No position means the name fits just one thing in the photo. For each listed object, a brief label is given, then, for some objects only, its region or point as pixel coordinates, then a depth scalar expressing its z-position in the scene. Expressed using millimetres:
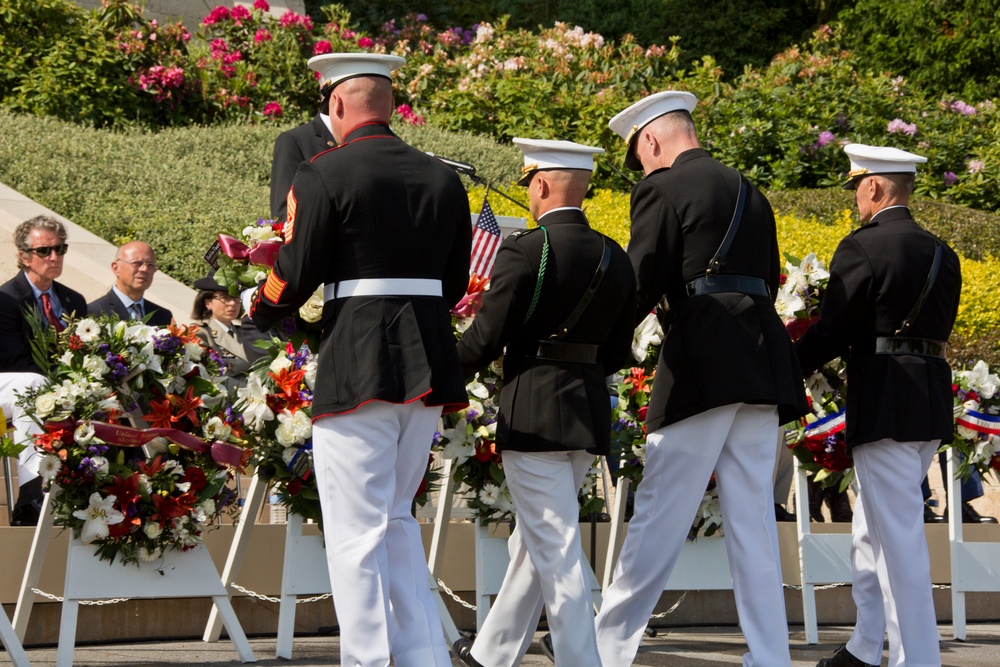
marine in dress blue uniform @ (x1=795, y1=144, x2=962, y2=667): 11414
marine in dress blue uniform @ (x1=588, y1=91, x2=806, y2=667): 10242
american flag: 16375
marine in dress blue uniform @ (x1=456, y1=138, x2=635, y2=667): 10531
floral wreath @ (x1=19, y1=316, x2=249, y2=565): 11625
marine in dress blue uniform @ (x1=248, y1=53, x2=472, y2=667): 9219
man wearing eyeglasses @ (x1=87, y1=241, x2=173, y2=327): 16469
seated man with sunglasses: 14969
